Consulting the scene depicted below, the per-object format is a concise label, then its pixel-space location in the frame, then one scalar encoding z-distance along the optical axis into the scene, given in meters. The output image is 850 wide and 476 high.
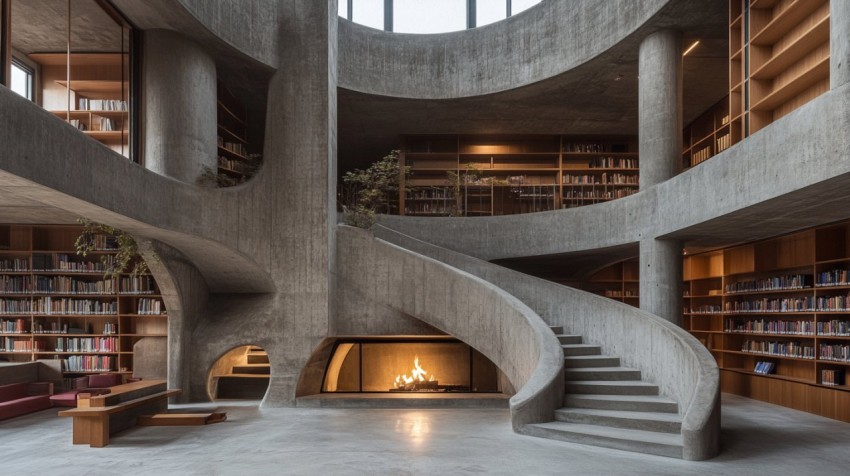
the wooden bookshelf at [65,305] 10.62
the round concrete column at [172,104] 9.69
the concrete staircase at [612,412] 6.51
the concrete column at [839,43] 5.63
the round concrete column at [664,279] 9.96
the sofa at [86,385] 8.64
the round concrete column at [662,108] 10.36
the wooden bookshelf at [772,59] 7.54
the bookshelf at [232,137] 11.08
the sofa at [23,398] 8.78
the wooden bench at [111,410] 6.94
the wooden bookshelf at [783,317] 8.80
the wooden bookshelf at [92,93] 9.99
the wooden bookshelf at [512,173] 16.06
